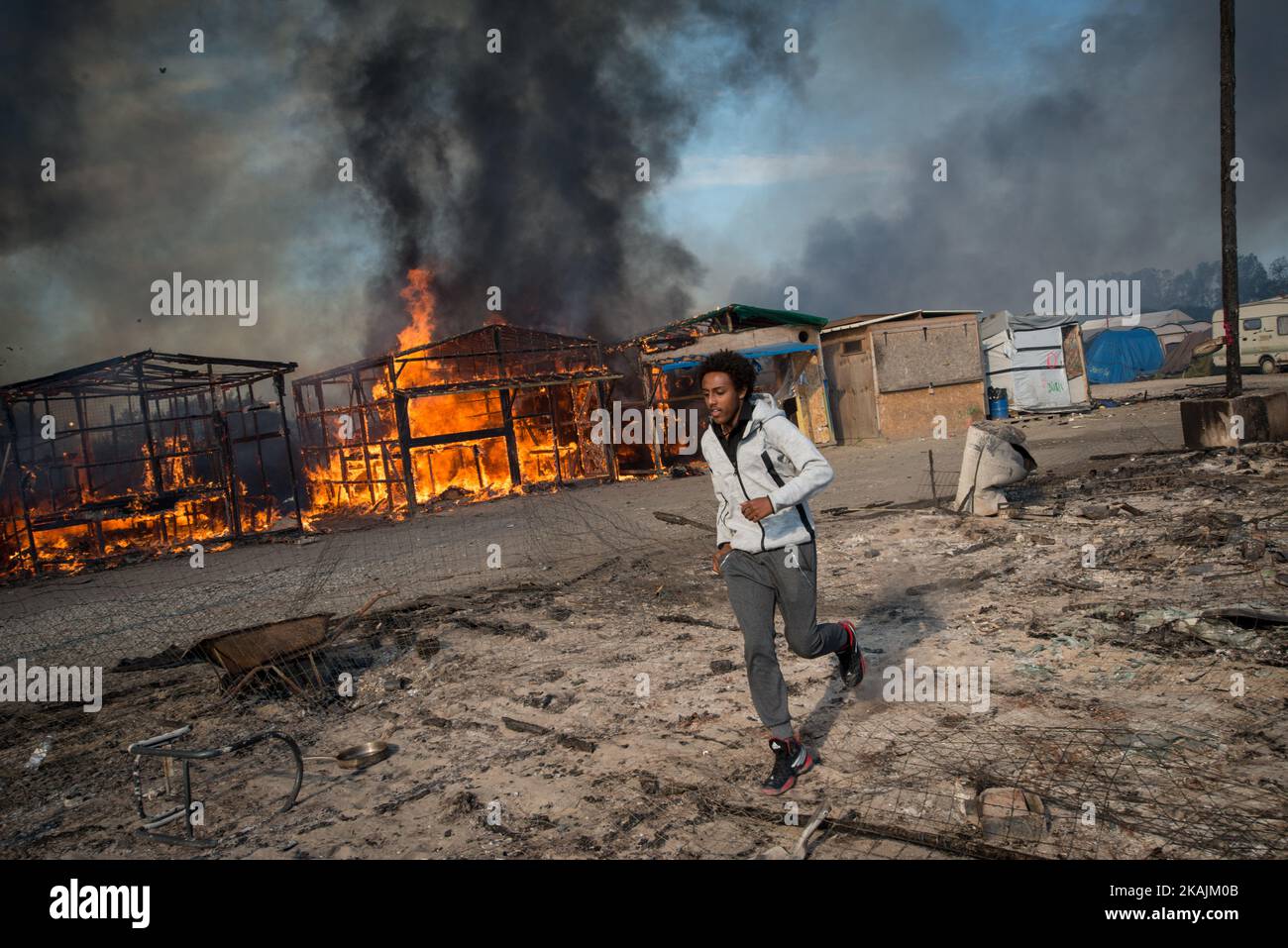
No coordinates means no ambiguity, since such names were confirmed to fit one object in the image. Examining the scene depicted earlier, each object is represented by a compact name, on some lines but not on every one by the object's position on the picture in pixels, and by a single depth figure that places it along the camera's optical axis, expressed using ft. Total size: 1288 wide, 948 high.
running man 11.40
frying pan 13.71
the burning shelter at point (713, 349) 71.67
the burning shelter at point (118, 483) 49.37
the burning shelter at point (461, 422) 67.10
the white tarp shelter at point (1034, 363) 82.99
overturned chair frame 11.13
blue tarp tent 121.60
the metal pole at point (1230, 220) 38.81
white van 98.84
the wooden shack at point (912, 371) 76.38
